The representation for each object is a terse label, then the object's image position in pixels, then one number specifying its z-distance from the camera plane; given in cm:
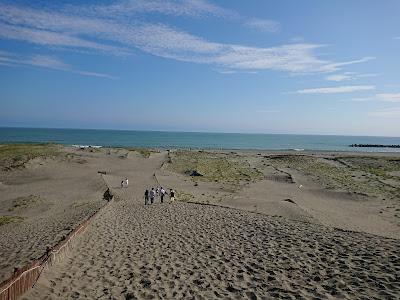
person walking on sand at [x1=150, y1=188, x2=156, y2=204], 2533
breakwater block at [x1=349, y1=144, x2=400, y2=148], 13560
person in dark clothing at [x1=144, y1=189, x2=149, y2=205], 2525
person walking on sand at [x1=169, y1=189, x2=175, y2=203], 2617
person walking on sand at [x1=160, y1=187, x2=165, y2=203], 2586
